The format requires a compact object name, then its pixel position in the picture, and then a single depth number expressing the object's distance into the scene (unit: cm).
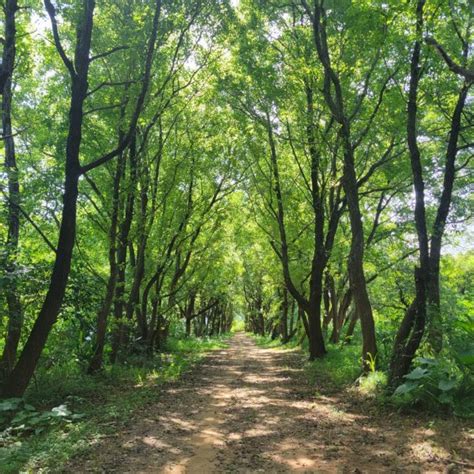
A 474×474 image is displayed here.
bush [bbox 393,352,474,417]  666
